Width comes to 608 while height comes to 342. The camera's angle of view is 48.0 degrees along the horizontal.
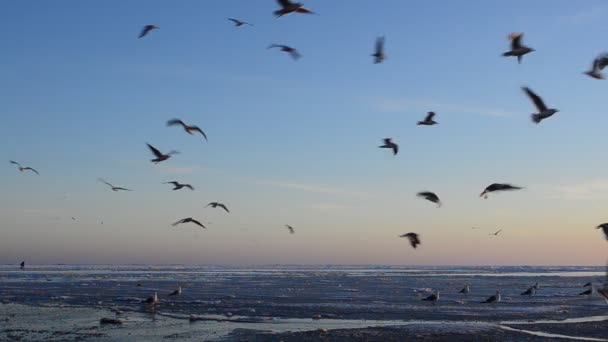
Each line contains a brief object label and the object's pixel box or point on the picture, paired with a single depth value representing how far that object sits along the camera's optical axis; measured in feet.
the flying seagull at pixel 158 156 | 58.85
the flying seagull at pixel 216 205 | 74.05
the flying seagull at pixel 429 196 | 56.08
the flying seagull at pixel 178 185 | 72.70
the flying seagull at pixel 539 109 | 52.06
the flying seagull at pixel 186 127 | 55.94
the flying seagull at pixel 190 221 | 64.80
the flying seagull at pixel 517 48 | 52.89
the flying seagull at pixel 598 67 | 48.77
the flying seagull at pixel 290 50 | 52.23
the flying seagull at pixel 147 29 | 58.75
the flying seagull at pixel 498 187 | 49.37
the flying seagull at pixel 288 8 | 47.04
